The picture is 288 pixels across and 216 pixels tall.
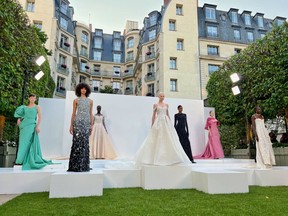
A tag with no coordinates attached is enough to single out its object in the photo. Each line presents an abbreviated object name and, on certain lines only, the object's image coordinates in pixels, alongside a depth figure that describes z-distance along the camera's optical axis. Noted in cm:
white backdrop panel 819
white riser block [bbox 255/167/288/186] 493
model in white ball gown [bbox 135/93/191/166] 462
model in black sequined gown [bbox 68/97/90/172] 407
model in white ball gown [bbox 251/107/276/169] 536
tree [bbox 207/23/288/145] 792
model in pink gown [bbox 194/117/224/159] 827
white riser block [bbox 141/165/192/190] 441
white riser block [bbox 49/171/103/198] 359
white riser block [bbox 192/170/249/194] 392
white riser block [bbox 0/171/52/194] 410
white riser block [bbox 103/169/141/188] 468
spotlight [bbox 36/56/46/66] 667
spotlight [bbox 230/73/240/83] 805
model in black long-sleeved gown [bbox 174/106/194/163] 670
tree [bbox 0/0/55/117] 599
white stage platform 369
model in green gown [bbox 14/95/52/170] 483
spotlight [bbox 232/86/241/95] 825
